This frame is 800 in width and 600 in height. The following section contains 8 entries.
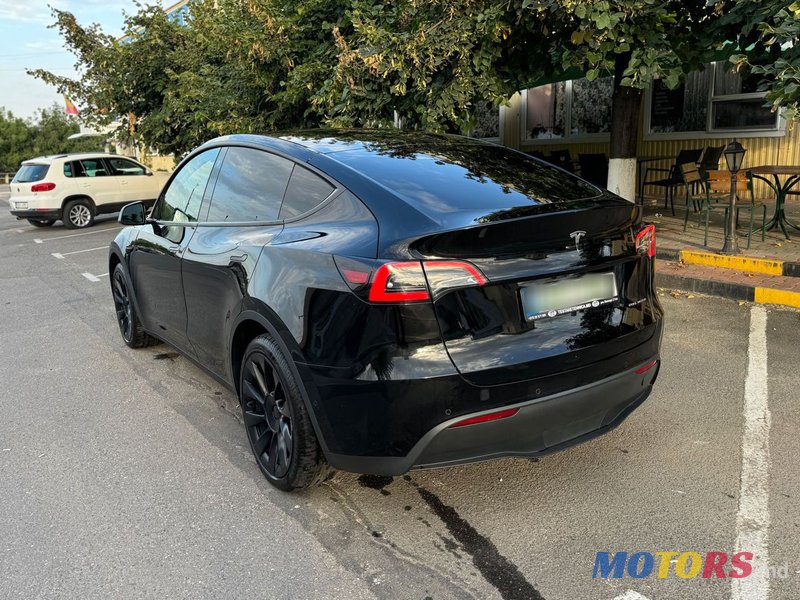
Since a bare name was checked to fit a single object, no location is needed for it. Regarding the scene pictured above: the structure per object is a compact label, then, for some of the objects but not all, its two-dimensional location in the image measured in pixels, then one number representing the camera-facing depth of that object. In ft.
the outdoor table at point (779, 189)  25.14
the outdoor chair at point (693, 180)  25.29
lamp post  23.06
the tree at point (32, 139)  158.92
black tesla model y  8.25
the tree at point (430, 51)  20.33
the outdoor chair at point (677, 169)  33.24
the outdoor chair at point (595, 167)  39.29
